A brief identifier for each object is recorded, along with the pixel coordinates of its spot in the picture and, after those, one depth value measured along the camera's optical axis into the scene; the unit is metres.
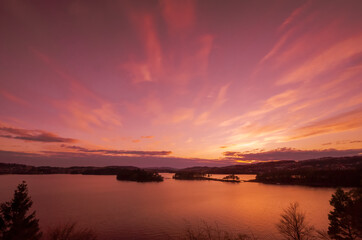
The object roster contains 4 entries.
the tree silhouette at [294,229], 33.37
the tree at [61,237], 26.05
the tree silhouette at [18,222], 33.06
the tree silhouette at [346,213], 28.70
